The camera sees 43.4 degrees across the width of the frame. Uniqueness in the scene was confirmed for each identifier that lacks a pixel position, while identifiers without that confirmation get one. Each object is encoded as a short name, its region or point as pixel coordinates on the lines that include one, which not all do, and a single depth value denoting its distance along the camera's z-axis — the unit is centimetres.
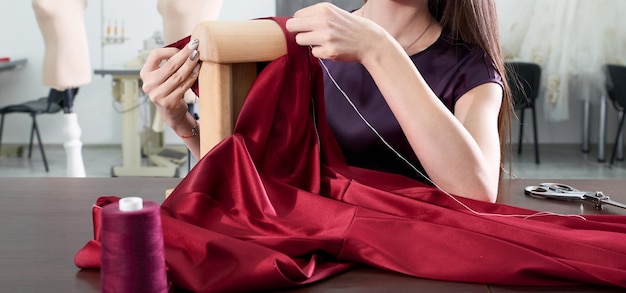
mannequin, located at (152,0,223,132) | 317
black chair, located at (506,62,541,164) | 598
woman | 130
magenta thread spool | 85
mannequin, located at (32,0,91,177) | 361
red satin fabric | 103
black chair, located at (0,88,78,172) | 584
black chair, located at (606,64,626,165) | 576
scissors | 148
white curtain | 619
